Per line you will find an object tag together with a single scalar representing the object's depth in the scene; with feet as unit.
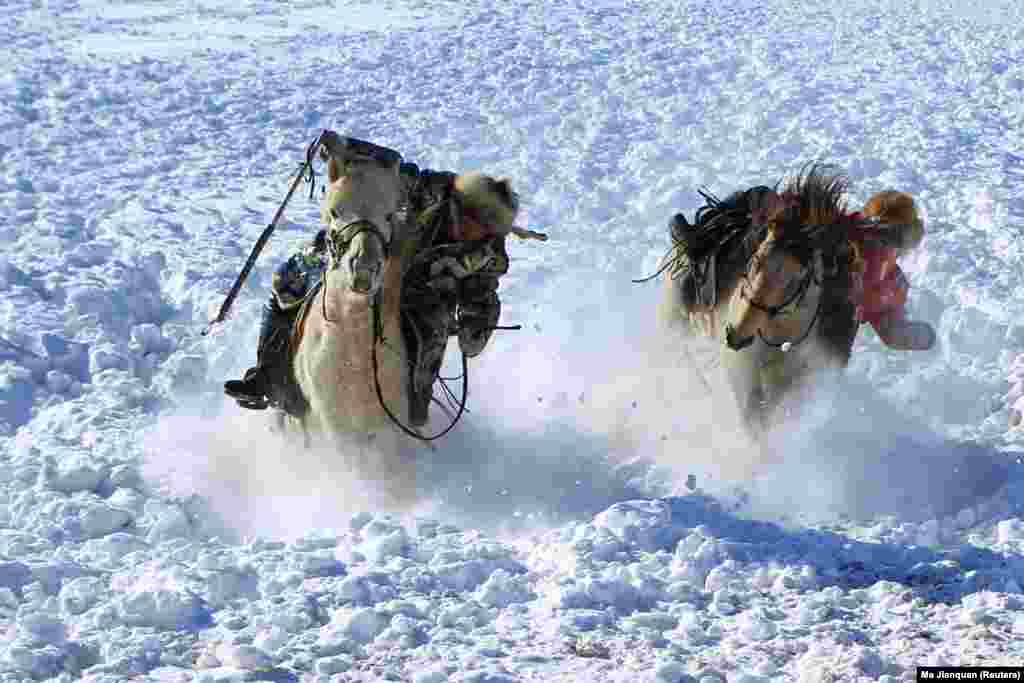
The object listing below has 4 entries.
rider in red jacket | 59.06
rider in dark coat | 49.29
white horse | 44.91
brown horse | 52.75
